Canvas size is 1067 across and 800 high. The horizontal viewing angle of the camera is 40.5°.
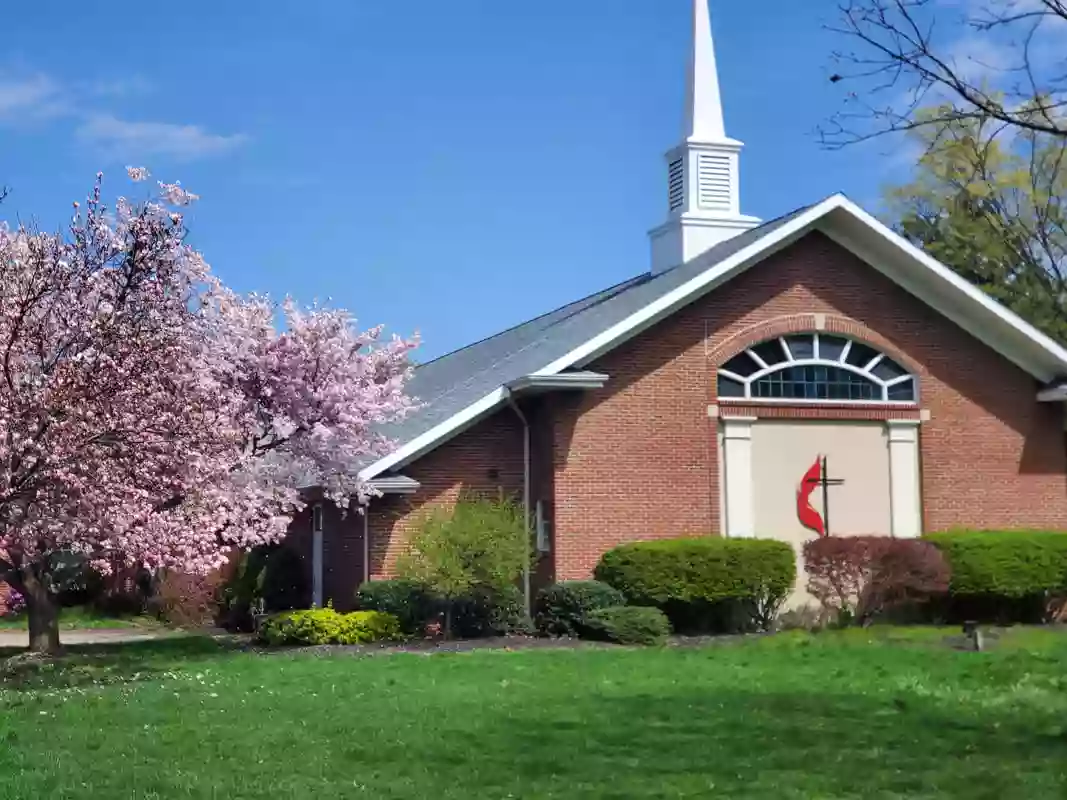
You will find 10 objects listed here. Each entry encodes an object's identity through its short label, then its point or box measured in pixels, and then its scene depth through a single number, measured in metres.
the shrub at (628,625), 19.59
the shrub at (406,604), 20.53
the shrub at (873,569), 21.06
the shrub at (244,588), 24.88
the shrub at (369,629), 19.86
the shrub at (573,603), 20.27
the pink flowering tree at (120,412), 13.59
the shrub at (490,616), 20.59
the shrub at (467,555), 19.72
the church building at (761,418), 21.55
